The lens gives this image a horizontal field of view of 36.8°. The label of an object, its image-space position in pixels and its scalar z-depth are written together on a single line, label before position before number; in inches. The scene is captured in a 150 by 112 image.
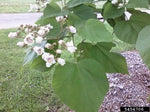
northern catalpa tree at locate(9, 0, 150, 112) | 13.0
